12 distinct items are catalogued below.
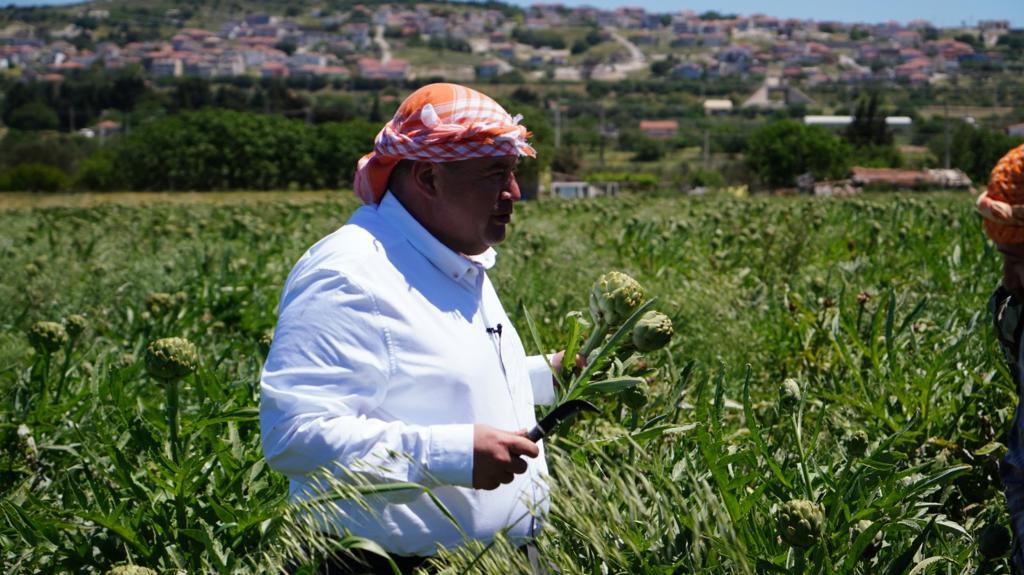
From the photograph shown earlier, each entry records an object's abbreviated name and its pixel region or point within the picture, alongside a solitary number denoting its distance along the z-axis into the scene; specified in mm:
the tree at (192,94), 115750
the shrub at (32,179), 52906
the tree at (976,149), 50281
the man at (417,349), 2230
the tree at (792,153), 56250
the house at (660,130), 113562
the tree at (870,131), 73812
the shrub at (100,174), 55941
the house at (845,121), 99119
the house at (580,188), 66562
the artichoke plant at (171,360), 3010
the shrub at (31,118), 111750
